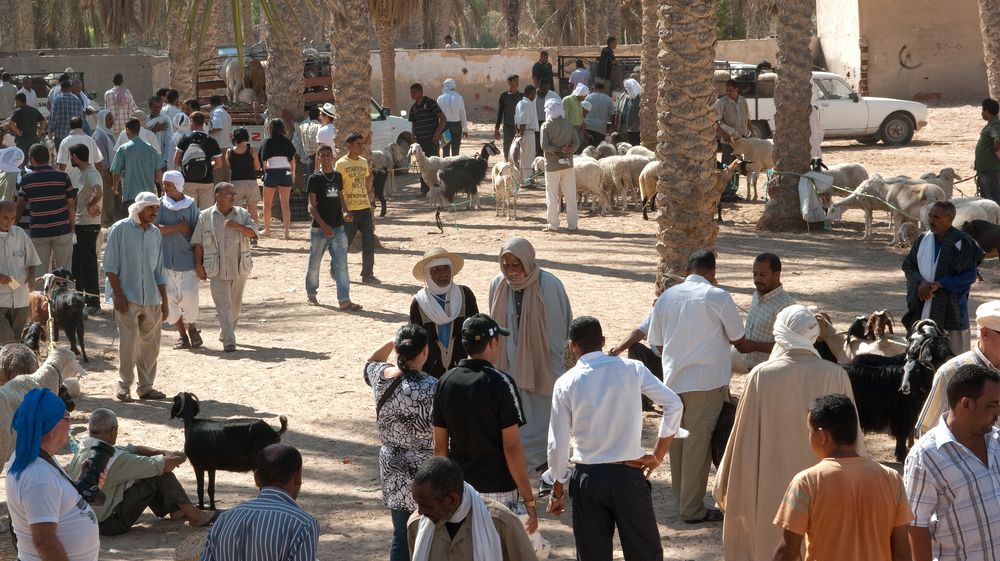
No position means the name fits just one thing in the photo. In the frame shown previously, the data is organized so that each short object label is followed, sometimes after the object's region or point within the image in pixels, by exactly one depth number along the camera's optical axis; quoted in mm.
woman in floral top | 11297
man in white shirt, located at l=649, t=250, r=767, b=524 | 13906
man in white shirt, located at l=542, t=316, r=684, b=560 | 10867
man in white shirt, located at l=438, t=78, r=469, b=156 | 50250
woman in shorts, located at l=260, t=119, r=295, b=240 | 35469
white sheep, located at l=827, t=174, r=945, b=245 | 31109
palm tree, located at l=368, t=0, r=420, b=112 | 46875
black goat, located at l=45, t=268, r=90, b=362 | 22734
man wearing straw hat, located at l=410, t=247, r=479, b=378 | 14797
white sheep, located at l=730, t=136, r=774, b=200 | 39812
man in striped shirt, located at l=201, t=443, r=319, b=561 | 8523
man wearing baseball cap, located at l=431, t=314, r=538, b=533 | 10781
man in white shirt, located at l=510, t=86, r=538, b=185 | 43125
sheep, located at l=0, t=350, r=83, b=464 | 13977
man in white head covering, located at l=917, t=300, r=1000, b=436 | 11148
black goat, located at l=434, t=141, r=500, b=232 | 41094
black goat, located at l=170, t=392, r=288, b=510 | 15062
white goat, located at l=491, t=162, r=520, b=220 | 39125
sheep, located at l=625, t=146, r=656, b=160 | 39906
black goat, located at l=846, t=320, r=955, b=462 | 15391
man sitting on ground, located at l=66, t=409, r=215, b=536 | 14687
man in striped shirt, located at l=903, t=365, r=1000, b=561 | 9172
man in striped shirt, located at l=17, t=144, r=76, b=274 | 23812
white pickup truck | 55094
